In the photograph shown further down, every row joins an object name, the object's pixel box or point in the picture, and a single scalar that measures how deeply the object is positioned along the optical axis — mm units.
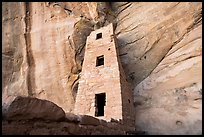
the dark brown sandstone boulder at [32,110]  3621
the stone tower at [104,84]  9141
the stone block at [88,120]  5090
